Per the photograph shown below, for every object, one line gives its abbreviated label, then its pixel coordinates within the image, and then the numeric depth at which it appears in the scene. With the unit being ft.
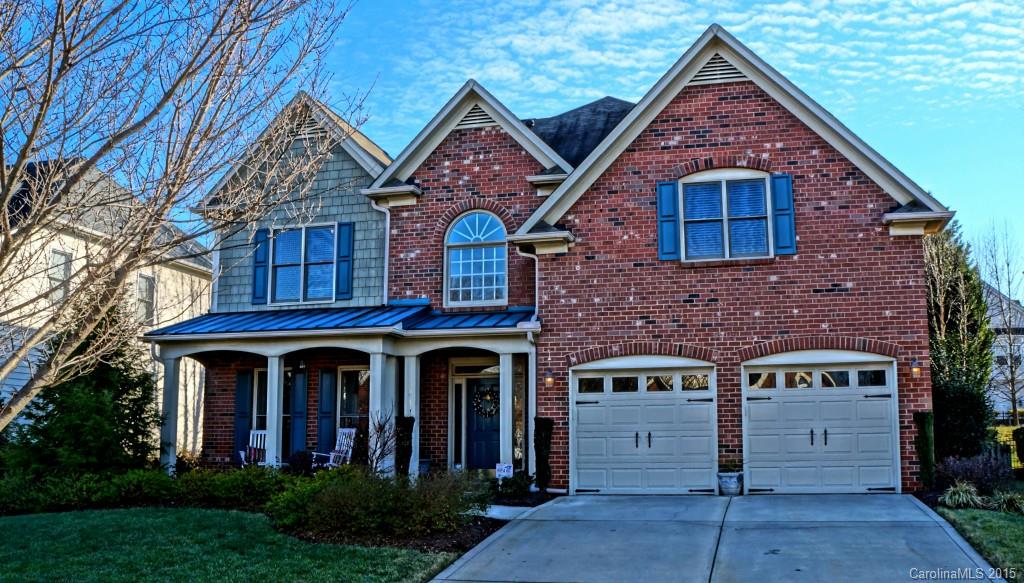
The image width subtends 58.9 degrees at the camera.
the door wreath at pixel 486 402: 59.11
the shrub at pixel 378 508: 36.35
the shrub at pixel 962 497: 40.14
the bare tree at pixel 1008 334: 81.82
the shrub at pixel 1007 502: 38.83
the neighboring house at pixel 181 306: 64.08
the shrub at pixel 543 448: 49.57
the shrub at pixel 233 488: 46.47
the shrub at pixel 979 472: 41.68
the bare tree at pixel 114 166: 18.63
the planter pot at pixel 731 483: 47.34
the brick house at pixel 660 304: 47.52
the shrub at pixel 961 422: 55.62
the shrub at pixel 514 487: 48.32
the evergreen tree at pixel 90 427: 50.49
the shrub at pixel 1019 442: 55.16
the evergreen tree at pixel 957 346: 55.88
